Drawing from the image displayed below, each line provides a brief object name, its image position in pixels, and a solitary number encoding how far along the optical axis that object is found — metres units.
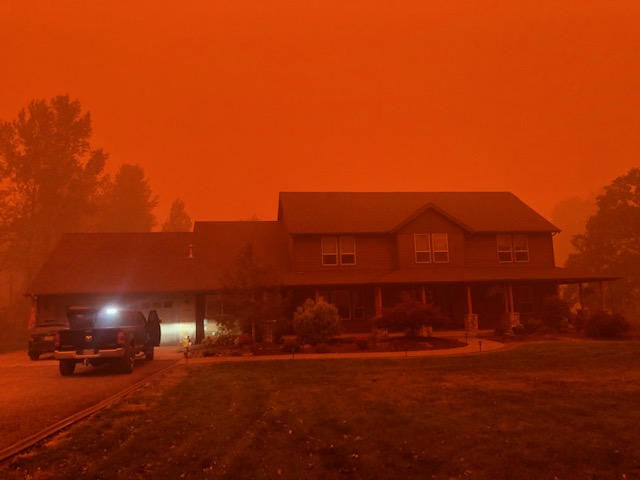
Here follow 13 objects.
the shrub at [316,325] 21.84
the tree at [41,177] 47.72
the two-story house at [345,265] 26.70
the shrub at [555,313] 25.55
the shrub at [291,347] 20.16
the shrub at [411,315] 21.80
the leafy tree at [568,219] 120.62
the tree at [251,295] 22.47
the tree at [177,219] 75.50
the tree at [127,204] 67.38
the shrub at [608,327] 21.70
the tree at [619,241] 38.28
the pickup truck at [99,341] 15.24
